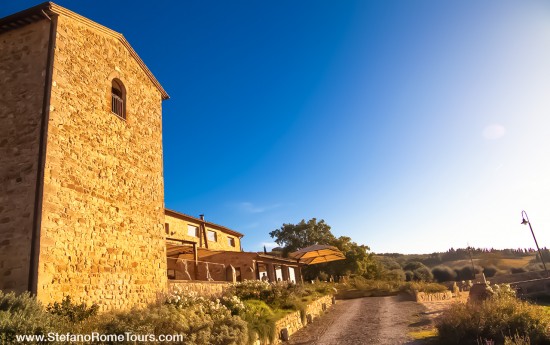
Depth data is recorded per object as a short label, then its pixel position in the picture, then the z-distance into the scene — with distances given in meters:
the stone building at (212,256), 16.00
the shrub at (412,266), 57.31
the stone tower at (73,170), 8.12
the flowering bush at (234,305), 11.32
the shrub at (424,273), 45.66
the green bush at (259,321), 9.95
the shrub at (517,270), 51.47
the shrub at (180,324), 7.29
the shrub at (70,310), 7.56
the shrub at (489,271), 51.75
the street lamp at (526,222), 21.07
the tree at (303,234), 42.56
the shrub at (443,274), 49.00
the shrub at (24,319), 5.13
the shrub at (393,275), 37.57
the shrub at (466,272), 48.09
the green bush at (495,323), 8.27
